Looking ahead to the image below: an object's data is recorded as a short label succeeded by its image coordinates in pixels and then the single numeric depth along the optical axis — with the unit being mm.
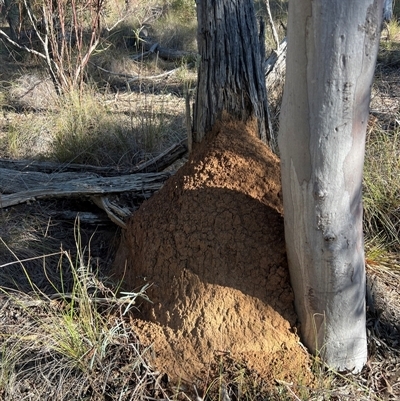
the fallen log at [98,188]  3355
